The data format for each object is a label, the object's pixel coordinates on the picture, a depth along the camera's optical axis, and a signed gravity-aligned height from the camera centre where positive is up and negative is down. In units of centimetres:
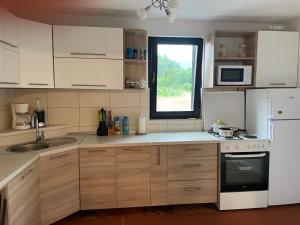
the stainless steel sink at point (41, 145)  238 -44
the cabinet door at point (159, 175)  258 -78
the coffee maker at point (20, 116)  256 -15
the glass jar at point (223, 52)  301 +64
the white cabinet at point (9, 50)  206 +46
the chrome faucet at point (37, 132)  253 -32
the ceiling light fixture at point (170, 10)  180 +72
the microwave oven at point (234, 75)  287 +33
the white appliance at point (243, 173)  262 -78
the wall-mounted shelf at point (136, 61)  287 +49
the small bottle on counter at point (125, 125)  296 -28
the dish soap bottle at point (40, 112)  274 -11
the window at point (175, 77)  311 +34
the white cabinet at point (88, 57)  259 +49
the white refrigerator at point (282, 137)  263 -37
